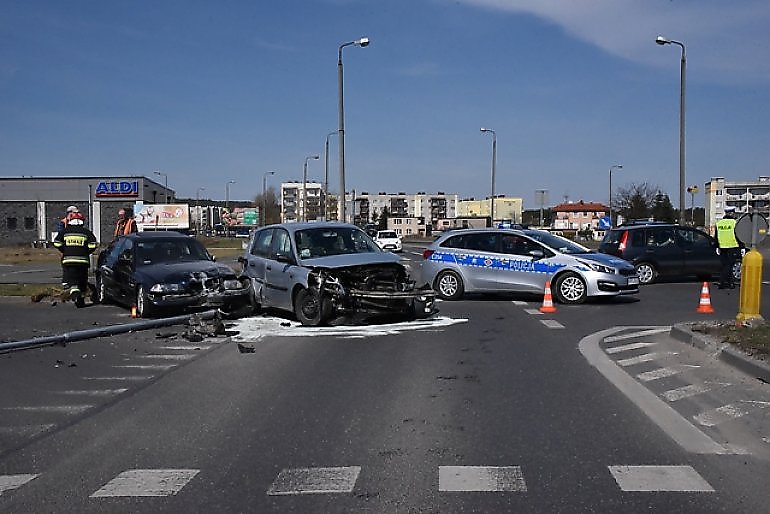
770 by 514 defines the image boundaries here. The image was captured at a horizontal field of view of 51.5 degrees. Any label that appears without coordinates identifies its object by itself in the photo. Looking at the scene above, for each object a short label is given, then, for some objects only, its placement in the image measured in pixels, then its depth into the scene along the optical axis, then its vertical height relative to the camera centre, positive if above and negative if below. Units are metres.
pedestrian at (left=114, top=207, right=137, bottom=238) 18.47 -0.09
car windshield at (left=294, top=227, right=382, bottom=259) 13.56 -0.41
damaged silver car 12.69 -0.96
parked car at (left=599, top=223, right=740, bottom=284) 21.53 -0.94
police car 16.45 -1.06
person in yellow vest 19.78 -0.84
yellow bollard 11.18 -0.97
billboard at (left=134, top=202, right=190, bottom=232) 71.94 +0.39
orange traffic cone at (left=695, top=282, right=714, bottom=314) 14.91 -1.61
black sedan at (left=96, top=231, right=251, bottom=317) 13.95 -1.05
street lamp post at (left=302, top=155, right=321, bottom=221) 60.38 +1.90
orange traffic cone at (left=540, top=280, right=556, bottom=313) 15.31 -1.66
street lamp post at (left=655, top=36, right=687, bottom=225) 29.55 +4.02
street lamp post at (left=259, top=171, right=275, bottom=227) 76.46 +0.47
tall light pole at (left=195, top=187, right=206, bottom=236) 168.55 +1.51
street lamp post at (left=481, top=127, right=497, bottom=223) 53.42 +3.91
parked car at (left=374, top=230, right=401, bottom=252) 51.41 -1.47
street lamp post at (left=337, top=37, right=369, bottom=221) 27.95 +3.24
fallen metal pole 10.65 -1.67
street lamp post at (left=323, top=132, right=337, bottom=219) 49.29 +3.17
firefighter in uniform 15.70 -0.62
